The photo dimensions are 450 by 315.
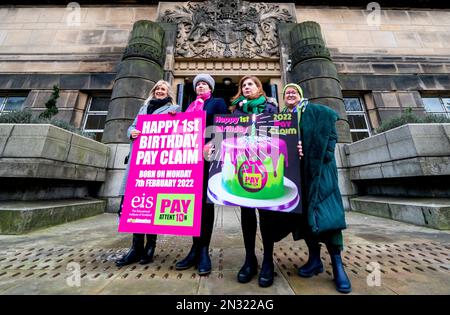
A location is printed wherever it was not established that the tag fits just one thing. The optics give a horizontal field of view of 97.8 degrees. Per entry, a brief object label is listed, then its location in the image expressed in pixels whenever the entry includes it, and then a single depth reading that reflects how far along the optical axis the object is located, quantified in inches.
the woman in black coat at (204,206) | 78.6
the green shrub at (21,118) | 178.0
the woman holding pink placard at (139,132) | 85.7
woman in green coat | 66.1
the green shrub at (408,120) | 182.9
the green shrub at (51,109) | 217.6
